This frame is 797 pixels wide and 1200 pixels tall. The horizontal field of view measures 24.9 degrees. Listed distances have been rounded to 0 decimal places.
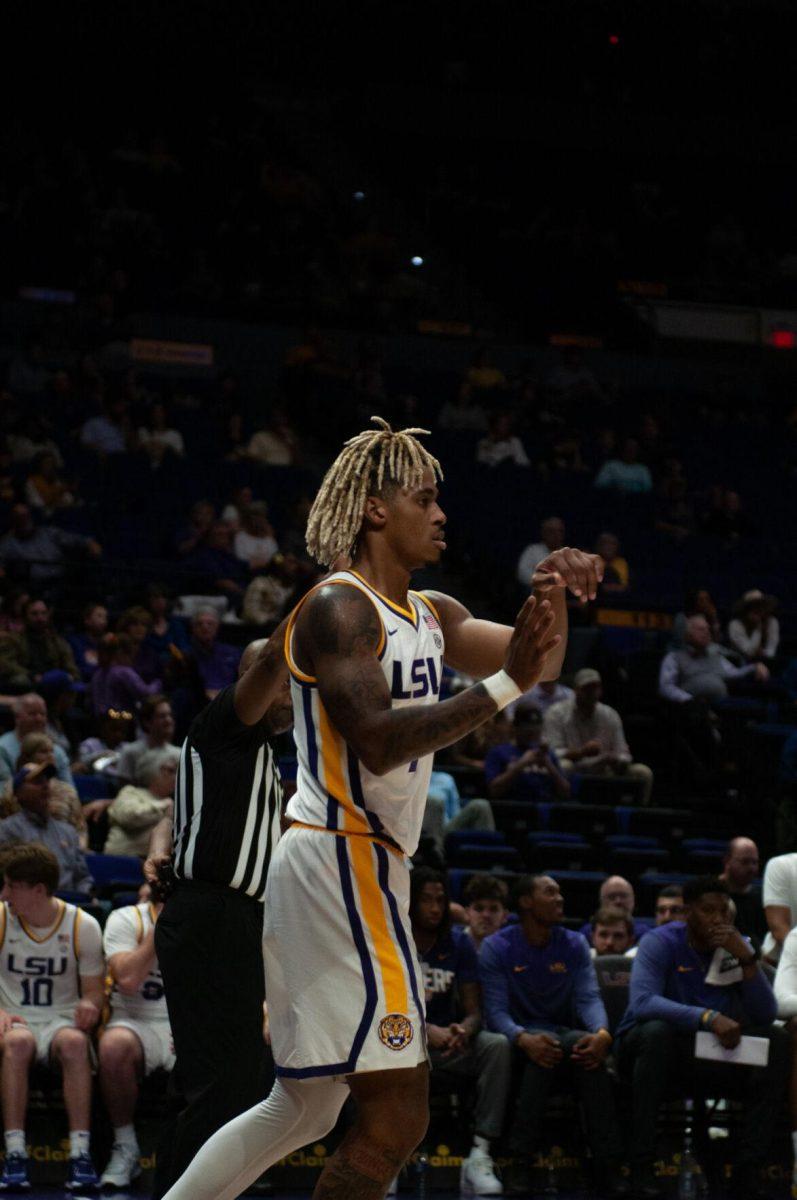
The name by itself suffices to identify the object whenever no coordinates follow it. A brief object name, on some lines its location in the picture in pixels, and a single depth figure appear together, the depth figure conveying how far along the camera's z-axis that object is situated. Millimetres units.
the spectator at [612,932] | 9641
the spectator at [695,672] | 14244
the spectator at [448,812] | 11125
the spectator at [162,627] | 13062
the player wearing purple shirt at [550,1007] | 8414
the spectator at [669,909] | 9688
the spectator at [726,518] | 17500
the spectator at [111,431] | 16016
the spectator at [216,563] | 14430
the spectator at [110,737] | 11609
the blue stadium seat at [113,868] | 9867
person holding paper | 8461
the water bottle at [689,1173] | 8664
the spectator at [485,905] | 9359
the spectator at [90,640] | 12836
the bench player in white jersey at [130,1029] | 7996
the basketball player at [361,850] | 4270
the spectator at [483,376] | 19766
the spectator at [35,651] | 12078
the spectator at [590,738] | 12977
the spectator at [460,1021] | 8344
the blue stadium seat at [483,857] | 10891
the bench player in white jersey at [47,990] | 7832
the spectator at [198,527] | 14734
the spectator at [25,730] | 10414
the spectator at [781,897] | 9523
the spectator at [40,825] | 9344
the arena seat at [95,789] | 10969
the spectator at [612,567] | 15648
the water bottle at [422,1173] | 8408
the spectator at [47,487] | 14867
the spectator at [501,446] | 17828
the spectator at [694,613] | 14742
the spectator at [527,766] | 12234
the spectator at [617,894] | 9750
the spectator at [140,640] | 12562
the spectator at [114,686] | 12141
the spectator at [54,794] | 9508
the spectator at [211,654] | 12461
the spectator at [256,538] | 14867
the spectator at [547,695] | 13414
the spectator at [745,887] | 10344
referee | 5410
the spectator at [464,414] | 18828
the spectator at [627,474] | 18047
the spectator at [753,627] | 15133
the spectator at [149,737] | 10656
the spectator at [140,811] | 10109
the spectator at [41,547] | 13984
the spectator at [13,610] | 12555
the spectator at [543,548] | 15311
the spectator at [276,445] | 16859
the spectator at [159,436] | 16031
